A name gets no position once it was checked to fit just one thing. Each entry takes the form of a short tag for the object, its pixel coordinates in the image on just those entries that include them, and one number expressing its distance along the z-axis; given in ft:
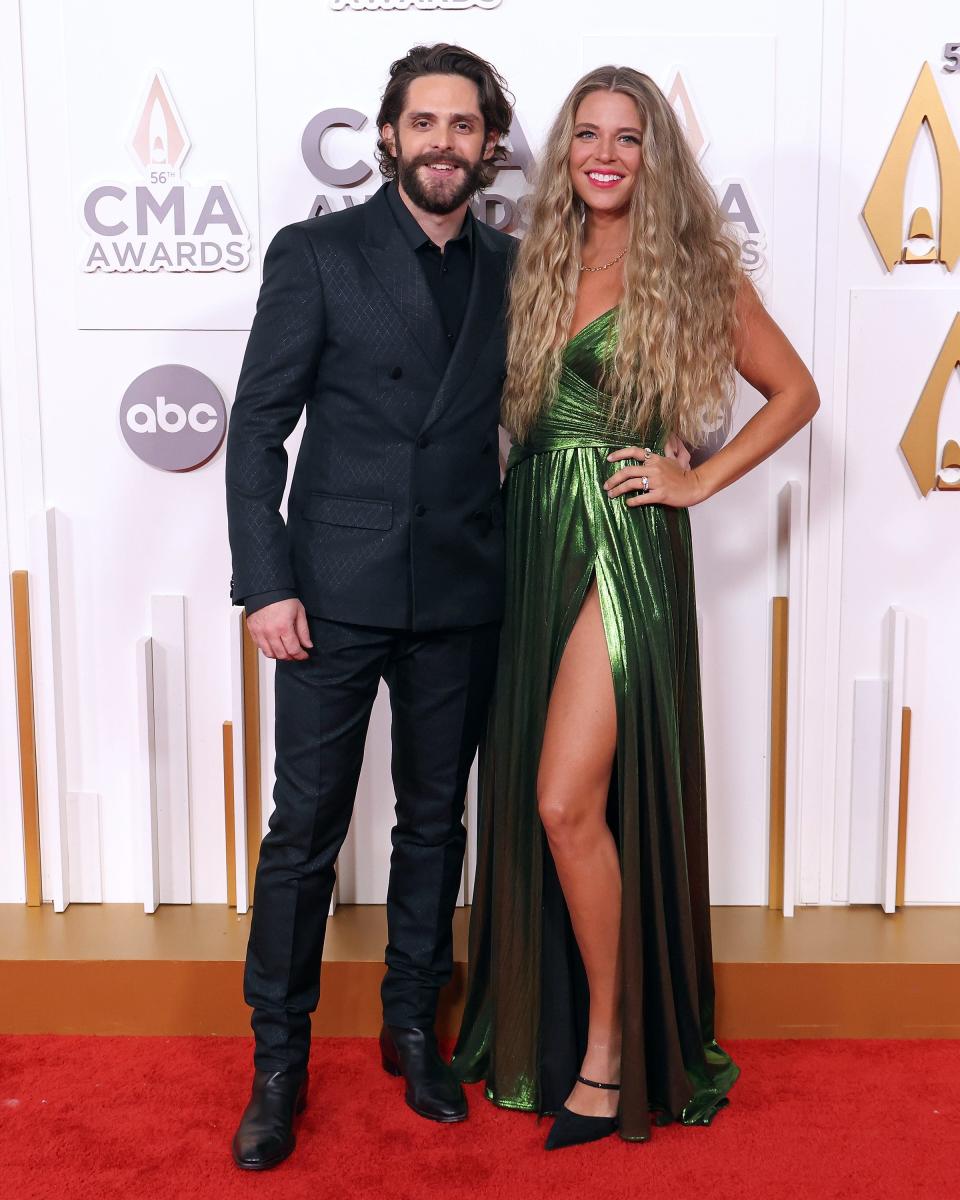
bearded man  7.59
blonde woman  7.77
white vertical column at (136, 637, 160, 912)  9.96
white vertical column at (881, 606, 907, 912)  9.91
